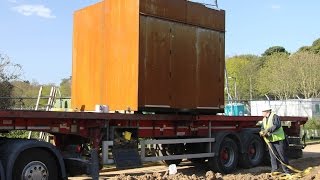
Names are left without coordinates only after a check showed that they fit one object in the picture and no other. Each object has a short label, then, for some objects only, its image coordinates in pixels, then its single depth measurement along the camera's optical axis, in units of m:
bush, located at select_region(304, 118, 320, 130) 28.38
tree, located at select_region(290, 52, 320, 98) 47.59
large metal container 11.00
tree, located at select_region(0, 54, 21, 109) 16.05
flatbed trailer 8.41
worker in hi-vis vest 12.11
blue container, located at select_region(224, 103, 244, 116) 20.39
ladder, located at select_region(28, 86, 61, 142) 14.93
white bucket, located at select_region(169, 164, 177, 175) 10.47
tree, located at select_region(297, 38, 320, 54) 72.30
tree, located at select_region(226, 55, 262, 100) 56.34
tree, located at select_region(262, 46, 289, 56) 84.19
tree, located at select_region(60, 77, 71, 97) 37.04
